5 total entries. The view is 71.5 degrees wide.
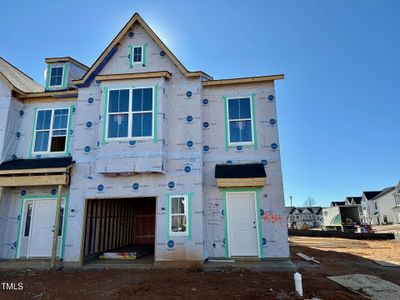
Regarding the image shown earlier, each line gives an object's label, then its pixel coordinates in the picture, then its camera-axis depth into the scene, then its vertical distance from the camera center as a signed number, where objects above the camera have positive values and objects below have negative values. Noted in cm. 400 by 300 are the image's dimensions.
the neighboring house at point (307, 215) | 7962 +109
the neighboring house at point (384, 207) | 5125 +198
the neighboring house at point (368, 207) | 5868 +229
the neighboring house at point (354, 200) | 6664 +426
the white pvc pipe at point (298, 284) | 651 -150
